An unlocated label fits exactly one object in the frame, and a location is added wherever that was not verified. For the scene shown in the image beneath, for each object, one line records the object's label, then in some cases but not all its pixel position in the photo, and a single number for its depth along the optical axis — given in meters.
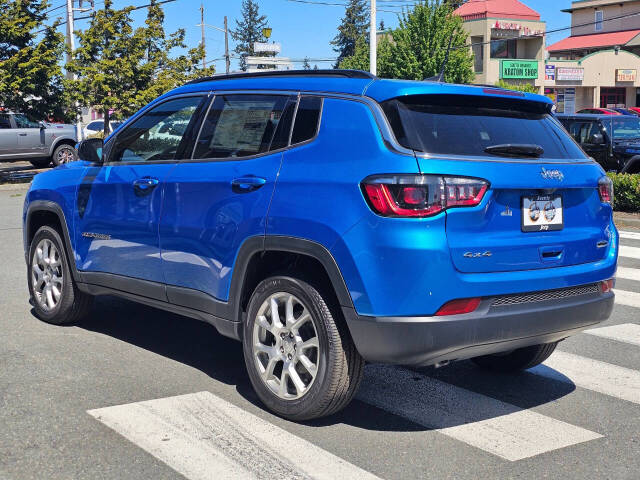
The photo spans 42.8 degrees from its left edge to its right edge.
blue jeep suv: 3.85
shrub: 14.40
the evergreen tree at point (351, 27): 105.94
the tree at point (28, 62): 22.56
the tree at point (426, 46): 49.81
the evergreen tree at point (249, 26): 121.25
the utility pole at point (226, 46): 65.85
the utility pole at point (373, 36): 27.64
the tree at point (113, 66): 26.39
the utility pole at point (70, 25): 32.84
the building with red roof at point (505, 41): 59.59
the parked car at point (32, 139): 25.20
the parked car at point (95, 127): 39.06
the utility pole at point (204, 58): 32.25
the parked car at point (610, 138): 17.20
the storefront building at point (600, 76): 62.34
